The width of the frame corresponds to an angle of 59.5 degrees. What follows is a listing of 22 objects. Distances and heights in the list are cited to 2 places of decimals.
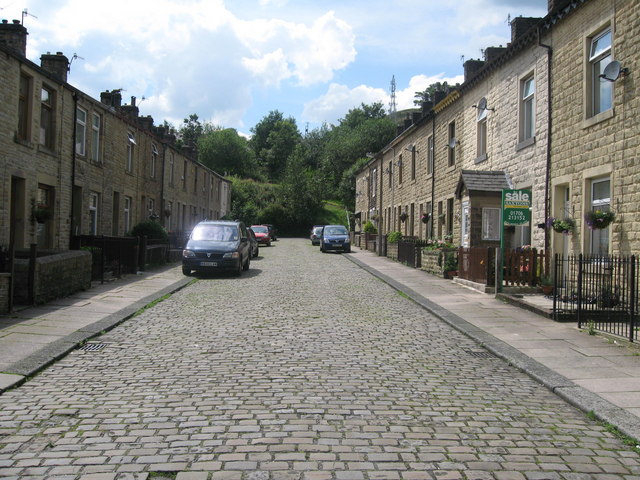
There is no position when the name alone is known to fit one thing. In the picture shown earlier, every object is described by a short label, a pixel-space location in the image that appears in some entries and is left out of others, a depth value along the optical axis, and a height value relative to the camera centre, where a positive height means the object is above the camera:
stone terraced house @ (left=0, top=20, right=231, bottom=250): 14.78 +2.89
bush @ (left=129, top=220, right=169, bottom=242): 22.69 +0.55
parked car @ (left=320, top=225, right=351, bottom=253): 34.44 +0.51
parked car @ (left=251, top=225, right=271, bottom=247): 40.28 +0.85
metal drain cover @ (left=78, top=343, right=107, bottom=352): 7.59 -1.45
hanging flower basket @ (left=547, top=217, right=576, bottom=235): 12.59 +0.65
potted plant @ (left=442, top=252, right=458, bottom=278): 18.20 -0.48
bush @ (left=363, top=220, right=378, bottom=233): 39.50 +1.51
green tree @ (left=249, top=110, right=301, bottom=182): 94.12 +18.18
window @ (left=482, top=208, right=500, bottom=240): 16.92 +0.88
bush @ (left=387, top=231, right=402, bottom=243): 28.43 +0.66
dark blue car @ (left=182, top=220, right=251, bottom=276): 18.06 -0.10
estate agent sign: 13.57 +1.11
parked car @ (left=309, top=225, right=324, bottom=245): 45.48 +0.93
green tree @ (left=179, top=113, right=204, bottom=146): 102.19 +21.65
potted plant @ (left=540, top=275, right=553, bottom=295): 13.20 -0.73
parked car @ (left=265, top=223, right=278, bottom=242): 50.79 +1.26
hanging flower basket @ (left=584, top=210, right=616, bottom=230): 10.76 +0.70
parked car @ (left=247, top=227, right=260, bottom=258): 25.62 -0.02
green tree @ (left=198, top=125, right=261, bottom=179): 86.44 +14.26
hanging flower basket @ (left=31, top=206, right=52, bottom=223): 15.63 +0.77
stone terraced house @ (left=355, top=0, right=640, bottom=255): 10.87 +3.14
